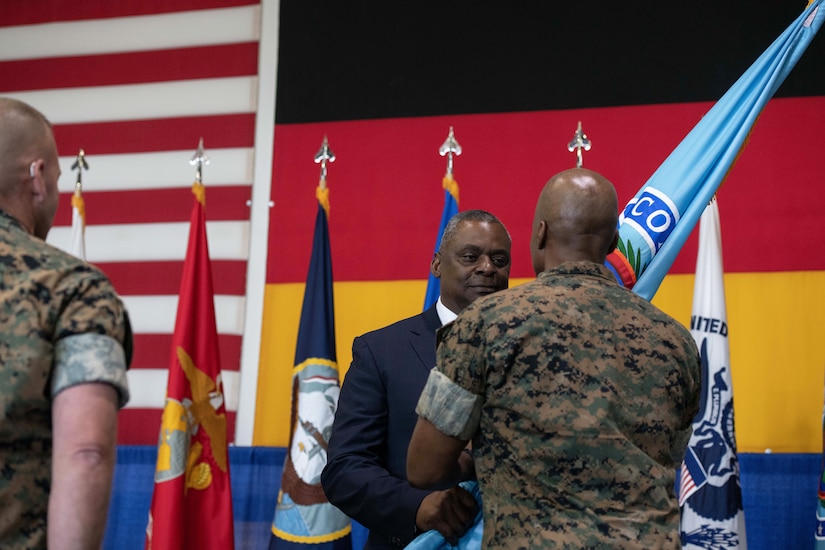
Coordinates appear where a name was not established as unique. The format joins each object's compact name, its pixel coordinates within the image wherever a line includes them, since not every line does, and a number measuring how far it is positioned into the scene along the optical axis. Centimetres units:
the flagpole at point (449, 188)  330
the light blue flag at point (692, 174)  228
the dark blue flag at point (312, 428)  311
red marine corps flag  317
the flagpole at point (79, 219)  360
